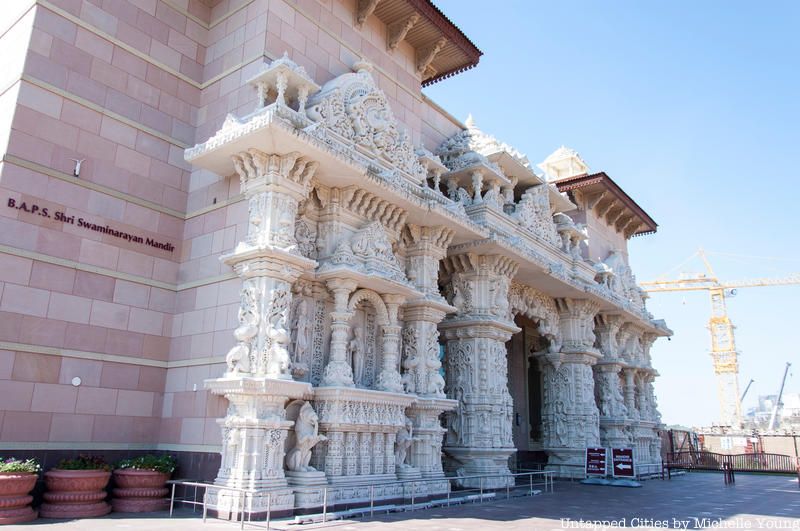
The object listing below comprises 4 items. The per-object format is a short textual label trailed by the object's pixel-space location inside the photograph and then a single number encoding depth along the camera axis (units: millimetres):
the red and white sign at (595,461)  16438
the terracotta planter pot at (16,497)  7812
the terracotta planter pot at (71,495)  8609
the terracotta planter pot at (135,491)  9297
